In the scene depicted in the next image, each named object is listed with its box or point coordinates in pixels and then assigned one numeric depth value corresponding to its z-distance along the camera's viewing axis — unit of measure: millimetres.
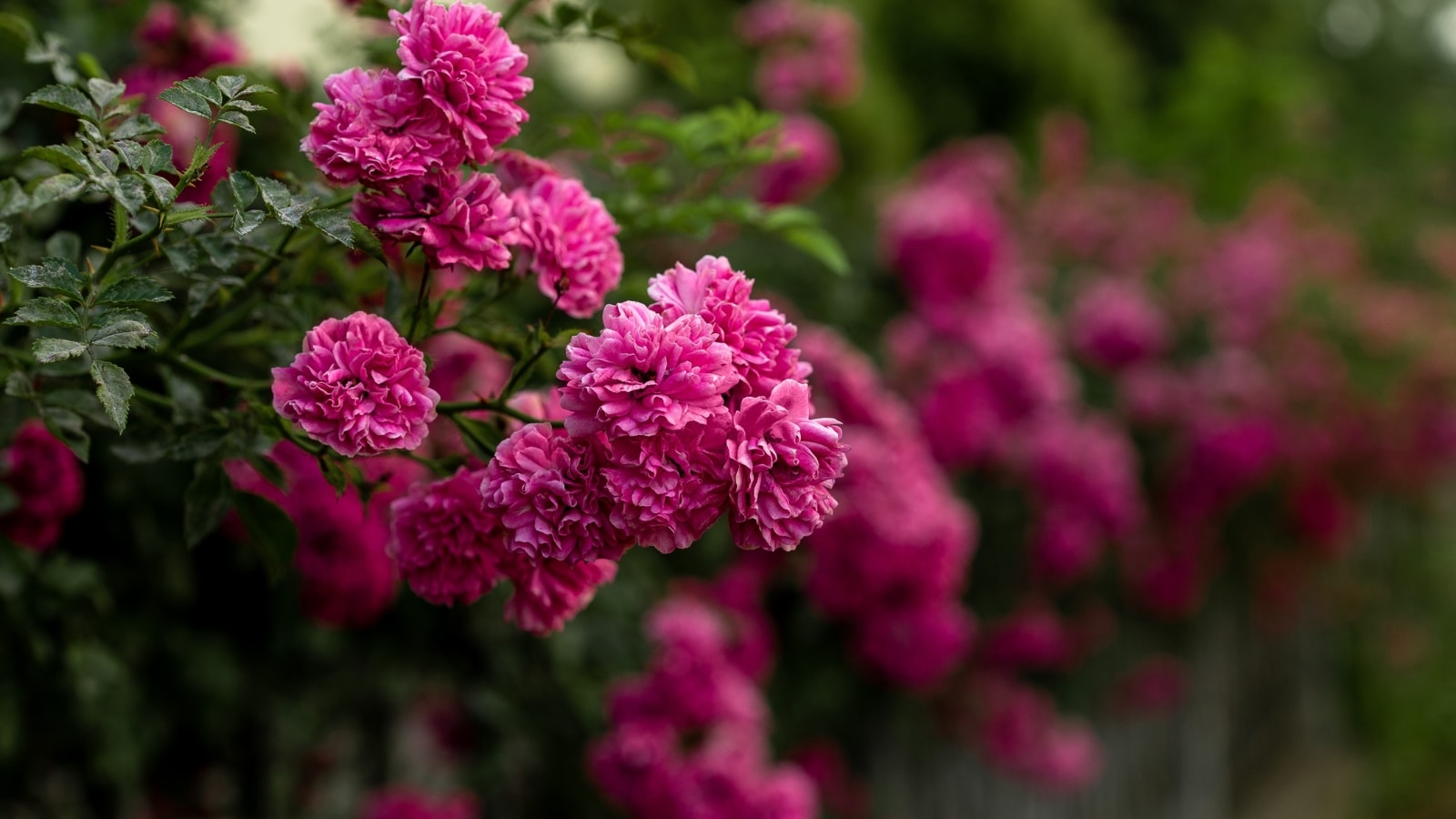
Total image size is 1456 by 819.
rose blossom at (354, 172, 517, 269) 853
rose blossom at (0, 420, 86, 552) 943
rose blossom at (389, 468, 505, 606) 873
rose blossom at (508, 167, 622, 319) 889
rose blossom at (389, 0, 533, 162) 849
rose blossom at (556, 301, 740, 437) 821
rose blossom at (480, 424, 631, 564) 835
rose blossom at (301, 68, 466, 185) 845
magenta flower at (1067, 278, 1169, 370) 2401
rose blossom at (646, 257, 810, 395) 842
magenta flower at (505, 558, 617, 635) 887
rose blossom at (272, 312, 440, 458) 838
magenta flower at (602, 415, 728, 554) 824
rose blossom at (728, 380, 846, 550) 830
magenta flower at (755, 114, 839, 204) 1883
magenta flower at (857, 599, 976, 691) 1552
